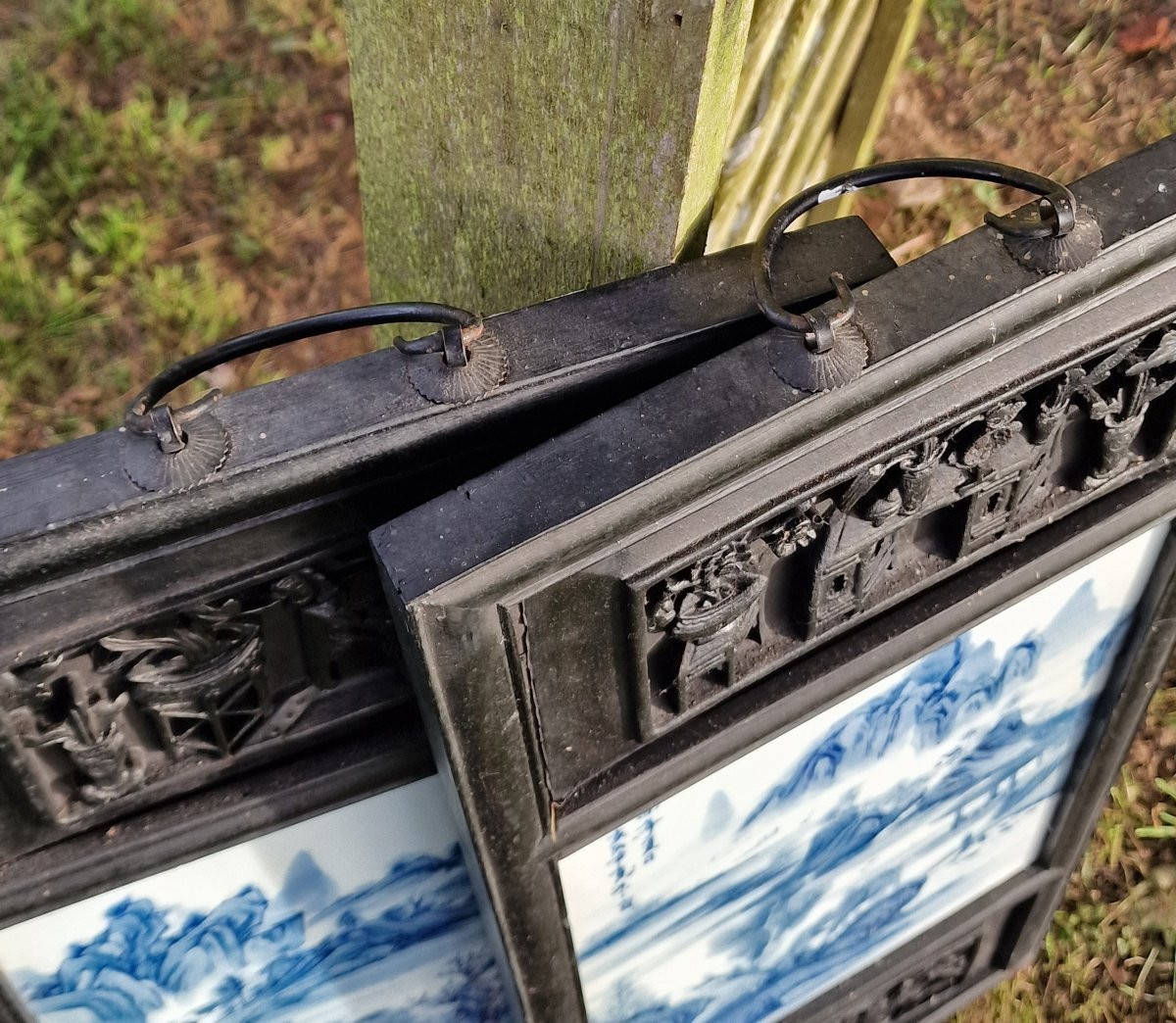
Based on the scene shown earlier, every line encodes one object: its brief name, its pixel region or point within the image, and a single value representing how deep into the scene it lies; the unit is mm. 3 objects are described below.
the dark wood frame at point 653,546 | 730
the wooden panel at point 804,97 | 1206
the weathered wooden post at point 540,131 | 855
